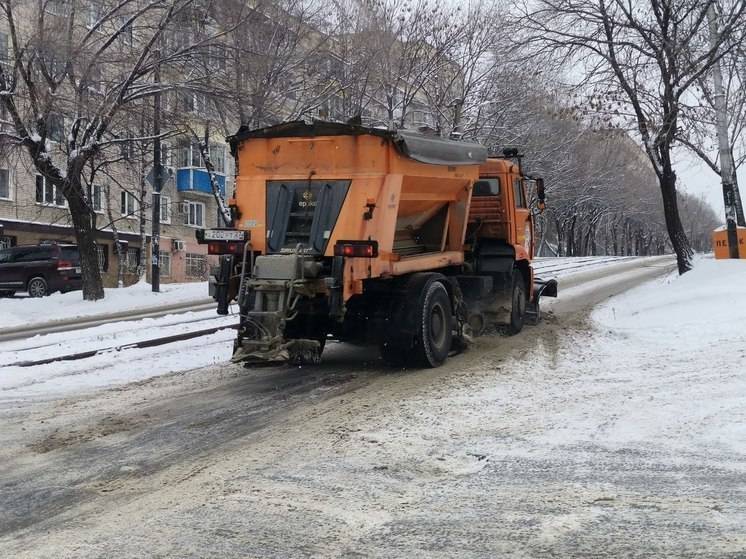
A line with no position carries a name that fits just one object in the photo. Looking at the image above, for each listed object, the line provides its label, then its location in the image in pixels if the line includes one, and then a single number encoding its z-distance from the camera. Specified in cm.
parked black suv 2564
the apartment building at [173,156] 1964
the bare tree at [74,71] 1839
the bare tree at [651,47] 1684
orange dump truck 817
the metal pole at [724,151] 1692
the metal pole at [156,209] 2381
